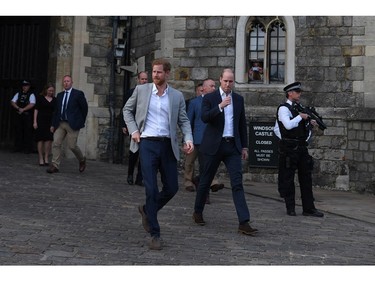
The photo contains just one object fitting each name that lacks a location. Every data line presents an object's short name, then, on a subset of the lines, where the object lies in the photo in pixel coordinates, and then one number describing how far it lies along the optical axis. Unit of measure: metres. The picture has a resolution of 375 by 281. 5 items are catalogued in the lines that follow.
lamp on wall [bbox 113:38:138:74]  13.40
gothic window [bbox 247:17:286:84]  11.40
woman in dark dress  10.94
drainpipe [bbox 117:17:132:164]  13.65
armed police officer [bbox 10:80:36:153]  12.74
